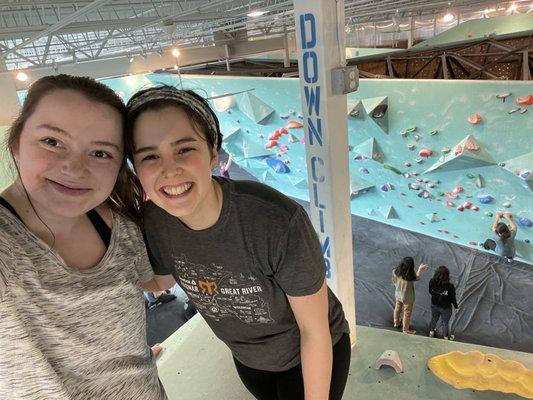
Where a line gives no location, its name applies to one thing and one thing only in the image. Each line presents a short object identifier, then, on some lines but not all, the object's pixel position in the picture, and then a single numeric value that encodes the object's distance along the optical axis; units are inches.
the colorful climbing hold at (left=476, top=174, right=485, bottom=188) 198.7
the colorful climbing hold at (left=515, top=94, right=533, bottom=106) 166.4
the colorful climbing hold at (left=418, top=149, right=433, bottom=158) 209.6
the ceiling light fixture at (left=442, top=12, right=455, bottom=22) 444.9
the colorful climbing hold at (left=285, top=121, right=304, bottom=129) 259.2
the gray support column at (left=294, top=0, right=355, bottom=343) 68.9
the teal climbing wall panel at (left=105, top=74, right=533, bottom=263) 181.5
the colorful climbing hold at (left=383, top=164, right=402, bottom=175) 232.4
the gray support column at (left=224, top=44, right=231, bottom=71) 450.5
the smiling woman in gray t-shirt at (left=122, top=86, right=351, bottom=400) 36.8
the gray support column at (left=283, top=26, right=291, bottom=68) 328.3
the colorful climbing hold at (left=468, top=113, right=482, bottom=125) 184.5
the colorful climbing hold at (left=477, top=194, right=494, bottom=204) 200.2
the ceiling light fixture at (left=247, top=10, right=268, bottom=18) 228.3
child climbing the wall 196.2
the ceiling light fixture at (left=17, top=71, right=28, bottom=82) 246.1
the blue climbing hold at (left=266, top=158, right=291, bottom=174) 300.3
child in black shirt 152.0
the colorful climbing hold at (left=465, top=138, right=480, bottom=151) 190.2
